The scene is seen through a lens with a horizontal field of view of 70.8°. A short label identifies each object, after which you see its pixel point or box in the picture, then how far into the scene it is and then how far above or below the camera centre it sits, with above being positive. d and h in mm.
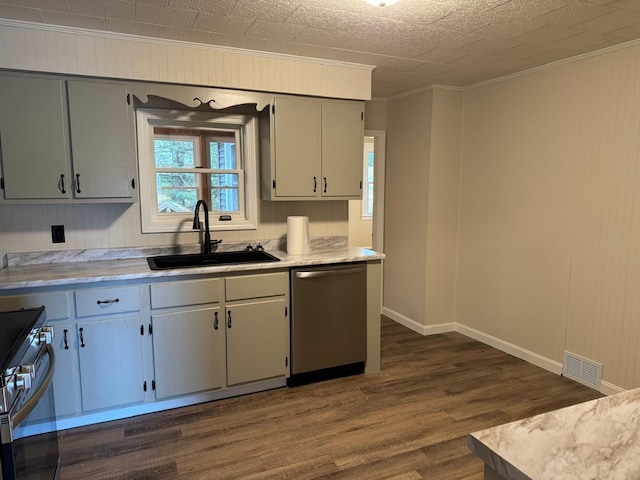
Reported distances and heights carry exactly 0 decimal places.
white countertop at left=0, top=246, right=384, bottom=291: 2520 -495
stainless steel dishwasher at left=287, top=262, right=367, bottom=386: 3148 -950
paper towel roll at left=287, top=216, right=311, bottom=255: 3357 -340
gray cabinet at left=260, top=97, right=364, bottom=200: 3277 +295
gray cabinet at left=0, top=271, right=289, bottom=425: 2594 -936
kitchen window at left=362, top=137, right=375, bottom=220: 7789 +113
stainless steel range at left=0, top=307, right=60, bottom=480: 1267 -640
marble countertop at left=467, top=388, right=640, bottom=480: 934 -557
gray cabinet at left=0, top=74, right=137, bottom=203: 2633 +294
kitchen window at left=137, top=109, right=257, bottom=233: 3293 +157
